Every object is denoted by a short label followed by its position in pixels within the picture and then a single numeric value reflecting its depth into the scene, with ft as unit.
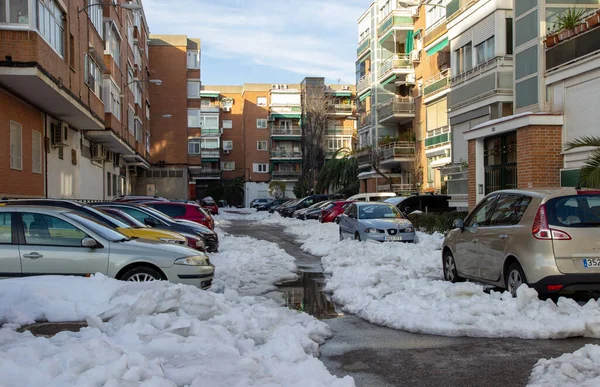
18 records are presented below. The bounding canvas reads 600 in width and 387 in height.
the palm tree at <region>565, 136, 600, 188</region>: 45.65
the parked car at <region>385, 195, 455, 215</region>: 88.79
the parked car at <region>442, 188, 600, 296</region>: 27.45
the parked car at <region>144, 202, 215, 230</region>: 67.51
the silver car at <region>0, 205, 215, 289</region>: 29.63
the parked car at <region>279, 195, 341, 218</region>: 159.02
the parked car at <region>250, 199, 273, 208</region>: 240.32
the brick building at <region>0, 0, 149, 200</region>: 51.13
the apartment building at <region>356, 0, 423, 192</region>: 145.59
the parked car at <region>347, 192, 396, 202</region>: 114.33
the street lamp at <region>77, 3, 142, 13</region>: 77.18
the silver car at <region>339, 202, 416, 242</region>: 61.52
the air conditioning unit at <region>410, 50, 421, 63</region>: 143.54
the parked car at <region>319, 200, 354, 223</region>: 108.68
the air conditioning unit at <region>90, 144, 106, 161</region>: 96.41
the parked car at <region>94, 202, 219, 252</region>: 52.95
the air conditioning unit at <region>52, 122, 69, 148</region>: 71.40
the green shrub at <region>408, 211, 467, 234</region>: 72.90
